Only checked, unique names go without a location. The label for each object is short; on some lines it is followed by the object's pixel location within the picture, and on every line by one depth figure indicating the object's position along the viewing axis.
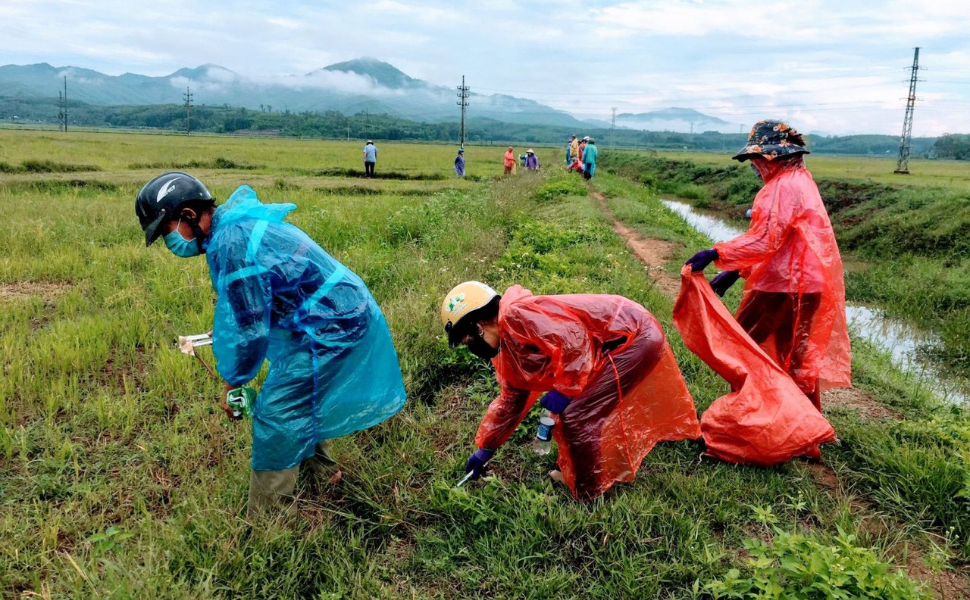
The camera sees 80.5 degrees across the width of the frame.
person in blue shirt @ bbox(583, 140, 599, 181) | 18.12
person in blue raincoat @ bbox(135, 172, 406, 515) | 2.35
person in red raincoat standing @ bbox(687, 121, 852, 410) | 3.17
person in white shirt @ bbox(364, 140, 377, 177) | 18.38
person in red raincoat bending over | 2.45
